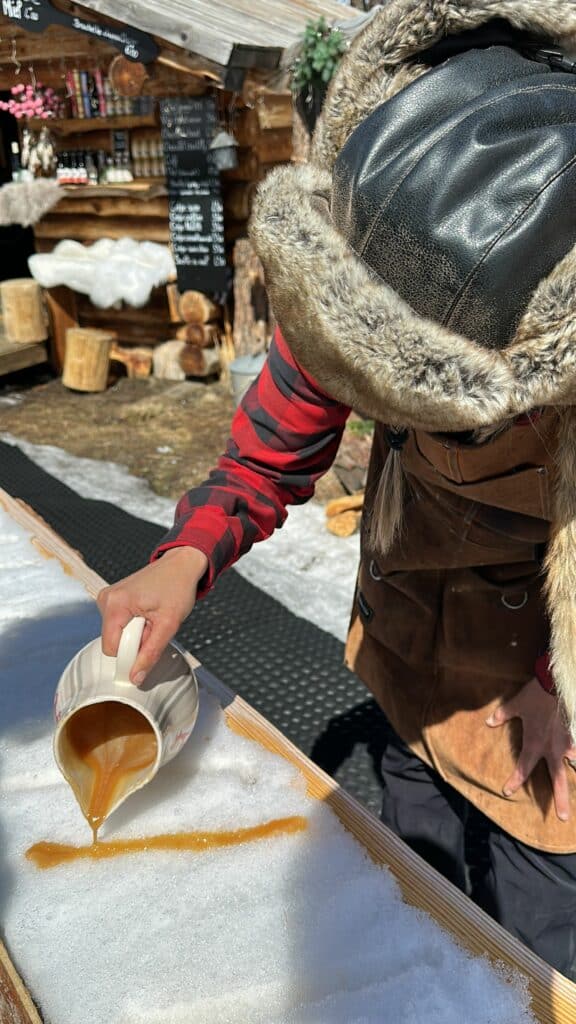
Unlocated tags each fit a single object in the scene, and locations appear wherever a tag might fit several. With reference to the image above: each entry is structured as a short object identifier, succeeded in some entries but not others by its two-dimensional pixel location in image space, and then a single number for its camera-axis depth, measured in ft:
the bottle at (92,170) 21.13
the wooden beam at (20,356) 21.30
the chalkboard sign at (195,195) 18.30
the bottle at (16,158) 23.45
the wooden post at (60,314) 22.16
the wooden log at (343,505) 14.23
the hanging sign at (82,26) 16.89
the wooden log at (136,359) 22.50
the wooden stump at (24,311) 21.12
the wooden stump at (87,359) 20.80
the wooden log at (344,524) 13.71
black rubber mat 7.81
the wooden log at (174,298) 20.51
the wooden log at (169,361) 21.59
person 2.70
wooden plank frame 2.96
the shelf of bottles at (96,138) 19.83
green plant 15.24
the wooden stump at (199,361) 21.08
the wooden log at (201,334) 20.70
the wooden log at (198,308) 20.07
